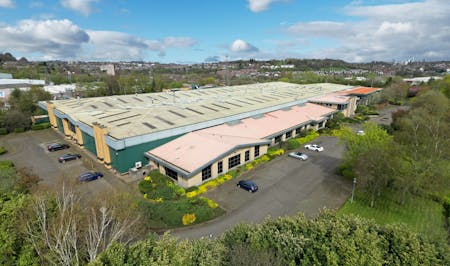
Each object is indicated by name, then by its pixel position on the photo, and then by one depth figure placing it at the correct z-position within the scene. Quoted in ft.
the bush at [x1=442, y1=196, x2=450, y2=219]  75.72
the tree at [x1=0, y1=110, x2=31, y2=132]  164.14
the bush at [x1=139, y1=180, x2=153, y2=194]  89.71
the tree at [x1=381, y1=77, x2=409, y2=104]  276.62
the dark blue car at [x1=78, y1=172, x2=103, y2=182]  98.53
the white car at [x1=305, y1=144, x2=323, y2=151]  131.54
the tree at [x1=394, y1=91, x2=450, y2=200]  72.74
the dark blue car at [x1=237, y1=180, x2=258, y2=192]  90.28
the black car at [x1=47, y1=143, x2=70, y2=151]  133.59
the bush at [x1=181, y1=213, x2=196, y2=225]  71.82
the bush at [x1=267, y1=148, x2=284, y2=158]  122.65
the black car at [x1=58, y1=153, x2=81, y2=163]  118.74
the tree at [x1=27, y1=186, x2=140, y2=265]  44.60
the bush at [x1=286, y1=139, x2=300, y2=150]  133.18
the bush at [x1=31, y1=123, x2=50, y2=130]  173.59
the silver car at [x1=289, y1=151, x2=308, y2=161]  118.83
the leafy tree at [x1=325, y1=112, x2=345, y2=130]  176.02
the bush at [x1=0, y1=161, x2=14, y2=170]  107.65
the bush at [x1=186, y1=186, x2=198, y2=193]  90.28
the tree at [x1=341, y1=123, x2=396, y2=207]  77.20
